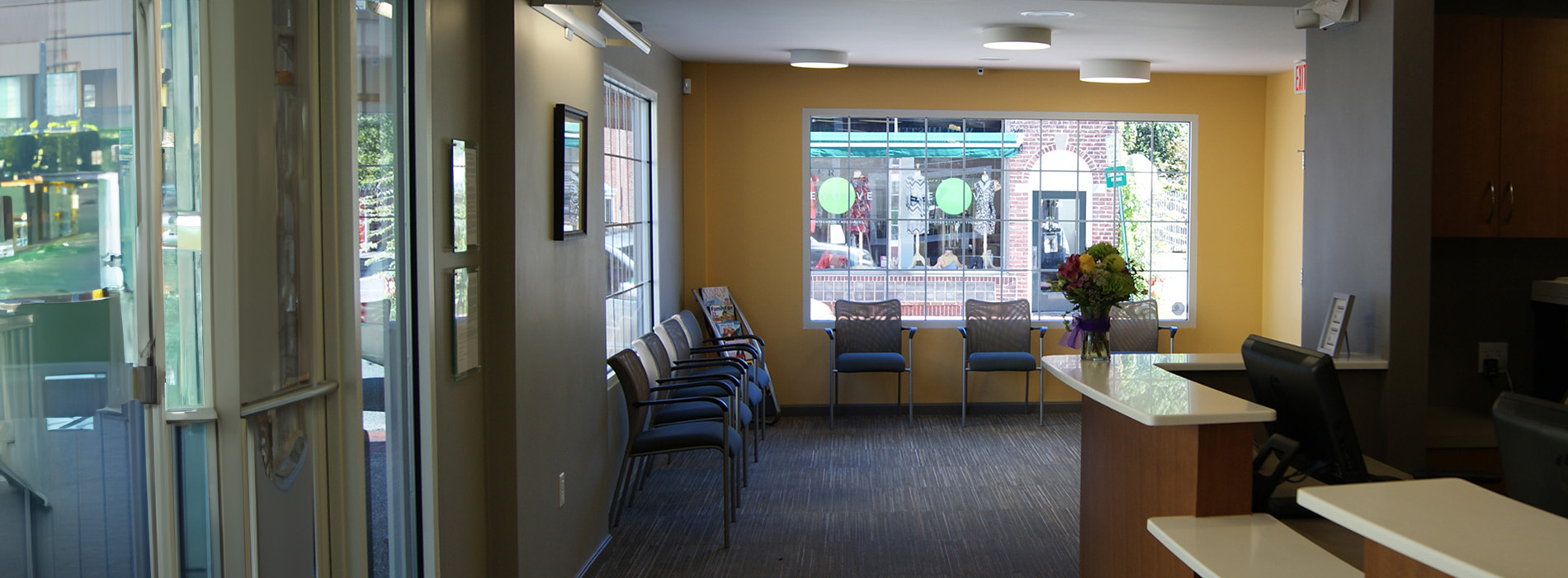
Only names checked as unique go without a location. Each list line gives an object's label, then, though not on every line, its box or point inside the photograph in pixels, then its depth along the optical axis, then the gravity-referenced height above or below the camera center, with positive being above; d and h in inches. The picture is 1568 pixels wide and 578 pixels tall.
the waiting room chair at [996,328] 302.8 -25.0
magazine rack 289.4 -21.5
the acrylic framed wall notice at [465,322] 129.0 -9.9
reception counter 109.3 -24.4
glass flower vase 149.4 -13.2
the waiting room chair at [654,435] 183.3 -34.2
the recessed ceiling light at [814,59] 273.1 +48.1
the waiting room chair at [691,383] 204.8 -28.6
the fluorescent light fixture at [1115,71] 283.0 +46.0
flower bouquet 147.3 -6.5
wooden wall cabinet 147.1 +15.7
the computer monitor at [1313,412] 105.8 -17.8
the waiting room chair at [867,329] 302.0 -25.1
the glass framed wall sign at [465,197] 127.9 +5.9
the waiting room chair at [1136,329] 302.7 -25.5
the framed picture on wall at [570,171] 157.8 +11.2
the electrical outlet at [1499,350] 162.9 -17.1
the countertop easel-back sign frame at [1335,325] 150.4 -12.3
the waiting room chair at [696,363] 230.2 -27.1
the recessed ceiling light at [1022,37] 235.8 +46.0
